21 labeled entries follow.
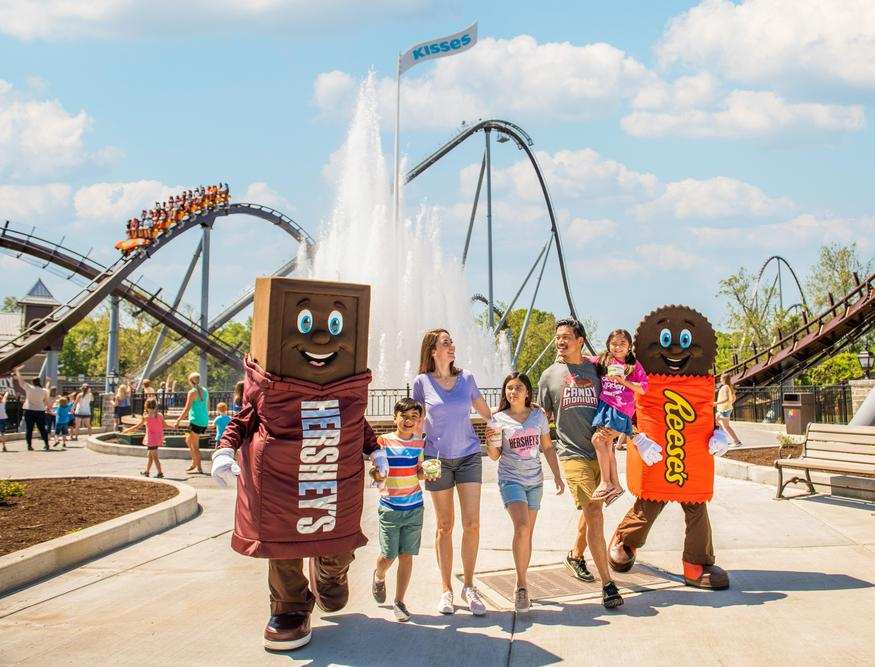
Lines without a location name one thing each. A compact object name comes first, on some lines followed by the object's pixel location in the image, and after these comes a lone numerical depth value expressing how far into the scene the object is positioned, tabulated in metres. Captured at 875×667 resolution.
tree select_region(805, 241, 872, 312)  37.75
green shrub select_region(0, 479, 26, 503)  7.34
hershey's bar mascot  4.21
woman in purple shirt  4.81
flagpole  23.62
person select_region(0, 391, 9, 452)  16.02
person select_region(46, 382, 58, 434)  16.85
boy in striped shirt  4.62
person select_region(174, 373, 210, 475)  11.70
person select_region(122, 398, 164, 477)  11.11
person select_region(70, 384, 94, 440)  18.84
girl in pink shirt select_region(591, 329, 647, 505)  4.98
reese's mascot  5.38
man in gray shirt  5.04
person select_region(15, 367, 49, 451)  15.41
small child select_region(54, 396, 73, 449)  16.80
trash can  16.12
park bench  7.93
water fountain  21.83
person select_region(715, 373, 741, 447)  7.51
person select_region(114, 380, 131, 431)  20.22
